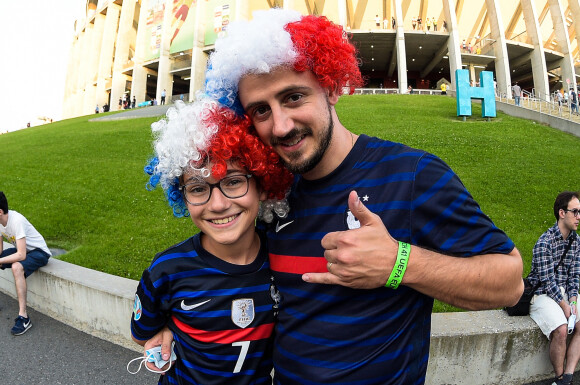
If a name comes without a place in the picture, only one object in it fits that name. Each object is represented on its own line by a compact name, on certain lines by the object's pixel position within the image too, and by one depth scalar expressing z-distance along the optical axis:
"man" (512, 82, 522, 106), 23.87
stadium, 29.95
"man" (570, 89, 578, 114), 17.60
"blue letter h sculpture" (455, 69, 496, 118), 14.46
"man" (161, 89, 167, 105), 33.33
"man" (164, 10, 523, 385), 1.23
